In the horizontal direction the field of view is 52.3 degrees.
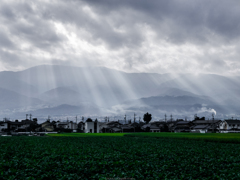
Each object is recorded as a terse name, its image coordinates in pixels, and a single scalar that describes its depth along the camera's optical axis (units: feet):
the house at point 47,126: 512.84
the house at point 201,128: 460.96
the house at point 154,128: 532.32
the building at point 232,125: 467.11
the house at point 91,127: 447.83
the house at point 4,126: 488.35
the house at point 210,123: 486.59
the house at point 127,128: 502.09
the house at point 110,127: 504.14
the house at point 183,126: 509.02
